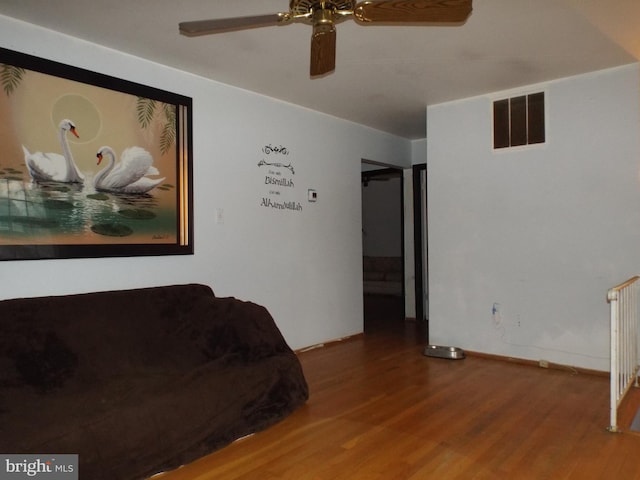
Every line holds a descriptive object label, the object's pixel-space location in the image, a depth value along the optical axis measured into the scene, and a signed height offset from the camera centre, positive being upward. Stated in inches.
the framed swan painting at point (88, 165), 106.9 +20.4
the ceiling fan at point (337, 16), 76.8 +38.8
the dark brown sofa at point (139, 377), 81.2 -29.1
